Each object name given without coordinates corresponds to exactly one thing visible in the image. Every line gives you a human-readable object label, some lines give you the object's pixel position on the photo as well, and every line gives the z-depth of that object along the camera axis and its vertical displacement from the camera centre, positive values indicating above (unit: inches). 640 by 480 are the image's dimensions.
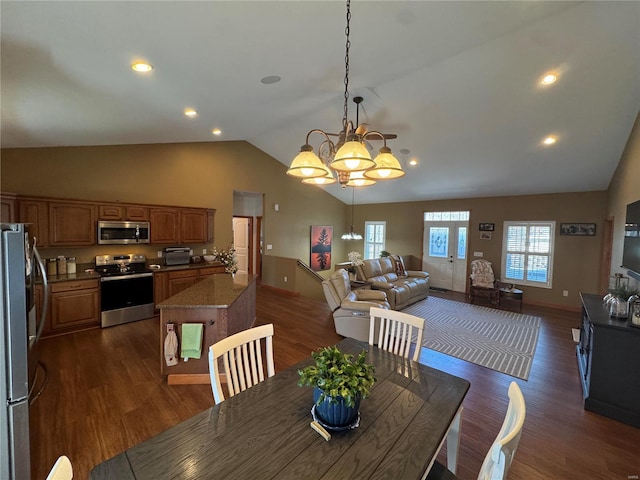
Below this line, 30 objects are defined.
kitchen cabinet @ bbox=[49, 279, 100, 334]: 150.2 -46.3
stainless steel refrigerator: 56.6 -28.4
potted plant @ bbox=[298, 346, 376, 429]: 45.5 -26.2
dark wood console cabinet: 96.7 -49.2
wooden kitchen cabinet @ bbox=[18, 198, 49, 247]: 146.4 +3.4
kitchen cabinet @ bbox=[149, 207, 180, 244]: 199.0 +0.3
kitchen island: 110.3 -38.6
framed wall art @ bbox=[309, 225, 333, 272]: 343.3 -23.8
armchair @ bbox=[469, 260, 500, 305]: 248.5 -48.9
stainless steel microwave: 177.0 -5.7
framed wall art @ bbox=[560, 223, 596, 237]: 235.9 +4.5
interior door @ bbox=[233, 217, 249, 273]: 320.5 -16.6
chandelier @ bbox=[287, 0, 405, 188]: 72.8 +19.3
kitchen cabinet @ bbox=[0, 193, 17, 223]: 137.6 +7.5
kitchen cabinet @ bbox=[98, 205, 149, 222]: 176.9 +8.1
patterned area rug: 143.3 -66.0
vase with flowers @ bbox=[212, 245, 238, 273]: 171.0 -22.0
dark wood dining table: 39.6 -34.9
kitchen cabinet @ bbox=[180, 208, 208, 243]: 215.3 +0.7
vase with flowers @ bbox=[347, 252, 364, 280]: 238.5 -33.6
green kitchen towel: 108.7 -44.3
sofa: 224.2 -45.3
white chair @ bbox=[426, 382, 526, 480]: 34.0 -27.8
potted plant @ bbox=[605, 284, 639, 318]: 106.3 -26.6
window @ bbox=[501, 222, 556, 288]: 255.9 -19.2
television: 115.6 -2.9
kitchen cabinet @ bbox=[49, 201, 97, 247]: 157.0 +0.1
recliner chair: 157.9 -45.5
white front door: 301.7 -26.0
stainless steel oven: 167.5 -41.7
